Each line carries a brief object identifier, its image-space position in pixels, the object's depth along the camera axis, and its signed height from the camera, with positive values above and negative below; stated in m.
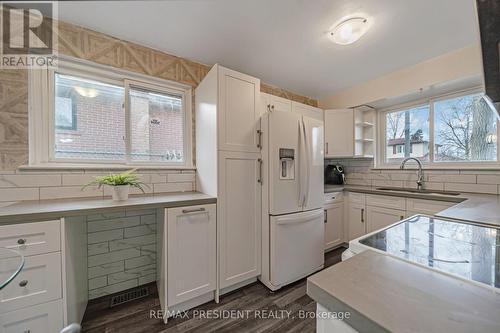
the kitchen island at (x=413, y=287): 0.38 -0.30
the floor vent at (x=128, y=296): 1.58 -1.11
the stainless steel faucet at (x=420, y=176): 2.33 -0.13
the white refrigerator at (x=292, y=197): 1.75 -0.30
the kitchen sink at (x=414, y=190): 2.15 -0.30
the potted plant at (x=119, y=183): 1.41 -0.12
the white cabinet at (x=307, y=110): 2.52 +0.77
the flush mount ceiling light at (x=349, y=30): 1.46 +1.07
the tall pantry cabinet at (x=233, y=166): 1.63 +0.00
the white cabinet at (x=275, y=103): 2.18 +0.75
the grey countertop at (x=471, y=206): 1.08 -0.29
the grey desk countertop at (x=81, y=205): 1.03 -0.25
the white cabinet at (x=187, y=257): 1.41 -0.70
